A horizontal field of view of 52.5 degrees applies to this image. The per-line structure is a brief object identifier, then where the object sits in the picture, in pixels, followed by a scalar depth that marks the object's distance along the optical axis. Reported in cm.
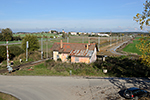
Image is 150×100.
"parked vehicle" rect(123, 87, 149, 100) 1464
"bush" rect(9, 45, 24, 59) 4254
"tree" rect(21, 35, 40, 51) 4568
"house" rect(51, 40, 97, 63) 3103
